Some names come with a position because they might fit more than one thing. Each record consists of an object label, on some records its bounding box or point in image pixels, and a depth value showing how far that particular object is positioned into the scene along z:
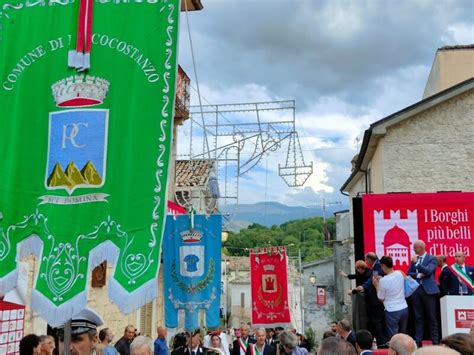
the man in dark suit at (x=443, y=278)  9.50
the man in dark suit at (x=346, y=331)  7.66
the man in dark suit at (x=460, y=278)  9.47
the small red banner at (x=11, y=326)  9.02
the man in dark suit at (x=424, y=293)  9.12
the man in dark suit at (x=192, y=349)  9.02
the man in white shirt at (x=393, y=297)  8.69
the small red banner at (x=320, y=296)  39.44
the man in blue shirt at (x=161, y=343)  11.11
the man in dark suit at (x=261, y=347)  9.40
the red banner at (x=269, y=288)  16.81
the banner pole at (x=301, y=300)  46.59
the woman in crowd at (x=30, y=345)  5.99
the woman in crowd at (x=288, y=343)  7.86
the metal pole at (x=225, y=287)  47.82
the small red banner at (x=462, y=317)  8.45
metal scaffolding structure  23.33
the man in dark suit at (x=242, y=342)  10.19
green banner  4.89
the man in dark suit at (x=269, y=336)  11.68
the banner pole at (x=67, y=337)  4.50
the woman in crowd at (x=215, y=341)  10.14
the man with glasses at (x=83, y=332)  4.78
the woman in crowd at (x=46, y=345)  6.41
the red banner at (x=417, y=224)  13.33
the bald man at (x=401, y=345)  4.47
